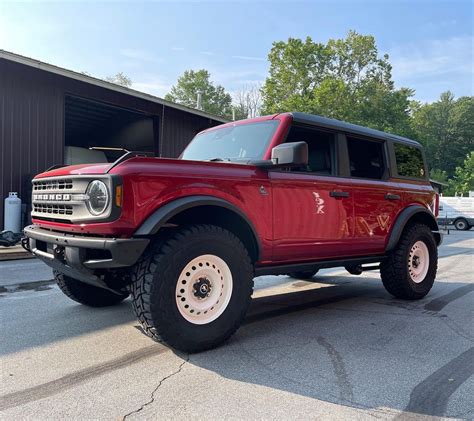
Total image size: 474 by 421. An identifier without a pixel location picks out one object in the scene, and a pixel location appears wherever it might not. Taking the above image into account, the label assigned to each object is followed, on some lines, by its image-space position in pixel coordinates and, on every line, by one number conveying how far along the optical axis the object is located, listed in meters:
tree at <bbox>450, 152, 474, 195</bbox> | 48.72
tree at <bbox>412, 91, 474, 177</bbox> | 60.44
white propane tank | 10.59
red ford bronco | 3.03
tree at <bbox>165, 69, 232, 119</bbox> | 52.60
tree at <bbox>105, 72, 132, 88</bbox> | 57.59
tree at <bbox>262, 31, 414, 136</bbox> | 35.53
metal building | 10.92
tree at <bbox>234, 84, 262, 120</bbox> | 46.88
